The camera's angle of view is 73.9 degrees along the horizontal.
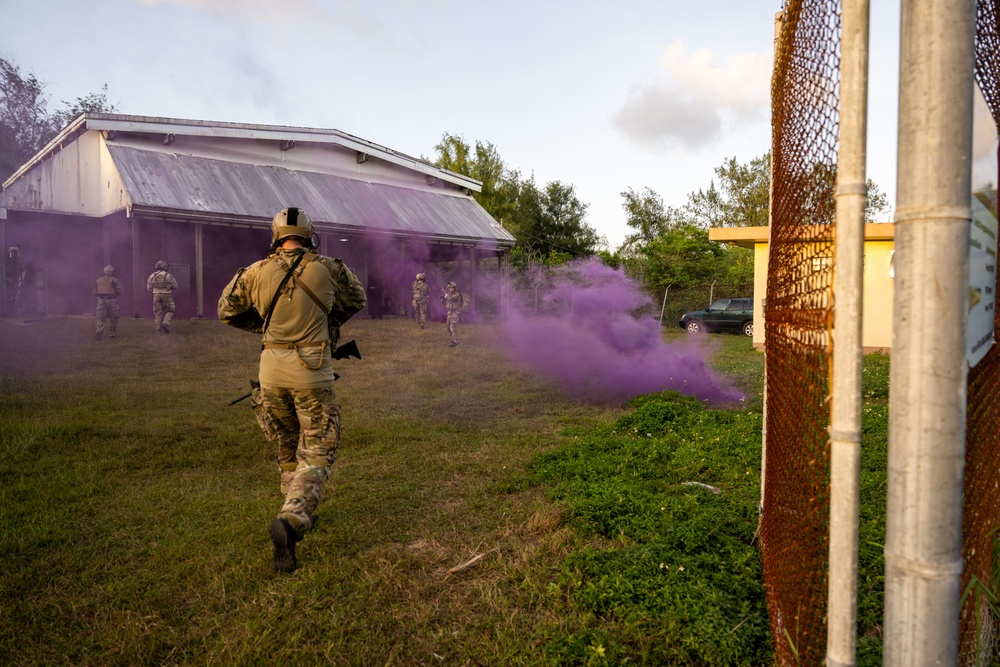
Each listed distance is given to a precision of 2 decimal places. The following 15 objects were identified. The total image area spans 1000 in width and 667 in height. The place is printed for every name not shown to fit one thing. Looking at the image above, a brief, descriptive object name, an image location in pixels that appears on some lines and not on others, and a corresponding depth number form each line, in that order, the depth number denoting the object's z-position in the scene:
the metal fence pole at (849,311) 1.53
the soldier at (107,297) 14.19
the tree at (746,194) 37.16
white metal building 17.86
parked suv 22.33
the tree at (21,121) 35.72
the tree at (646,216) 45.03
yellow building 14.83
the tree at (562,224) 41.75
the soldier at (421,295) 19.44
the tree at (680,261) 29.16
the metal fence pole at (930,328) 1.35
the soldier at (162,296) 15.16
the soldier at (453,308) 16.54
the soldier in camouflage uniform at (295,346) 4.28
